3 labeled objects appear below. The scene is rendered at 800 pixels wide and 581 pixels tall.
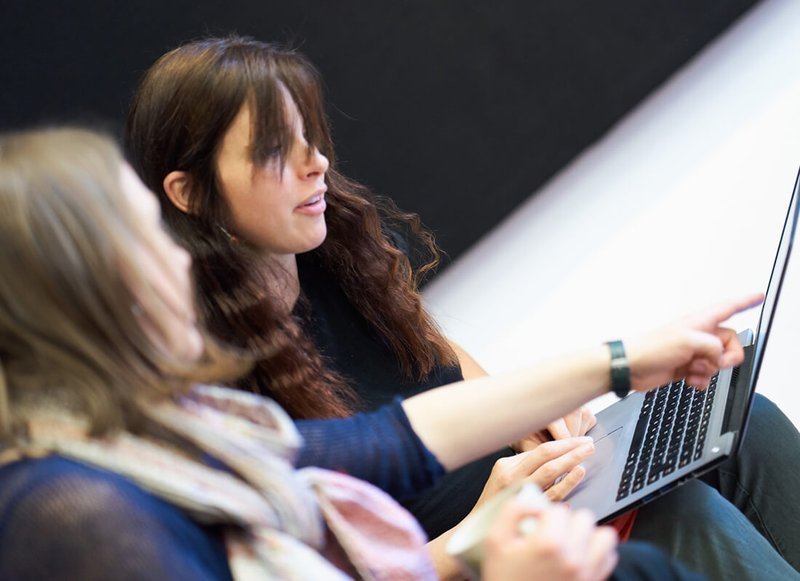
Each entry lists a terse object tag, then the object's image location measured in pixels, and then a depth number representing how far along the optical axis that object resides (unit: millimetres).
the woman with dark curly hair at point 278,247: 2926
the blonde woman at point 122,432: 2372
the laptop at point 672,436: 2696
